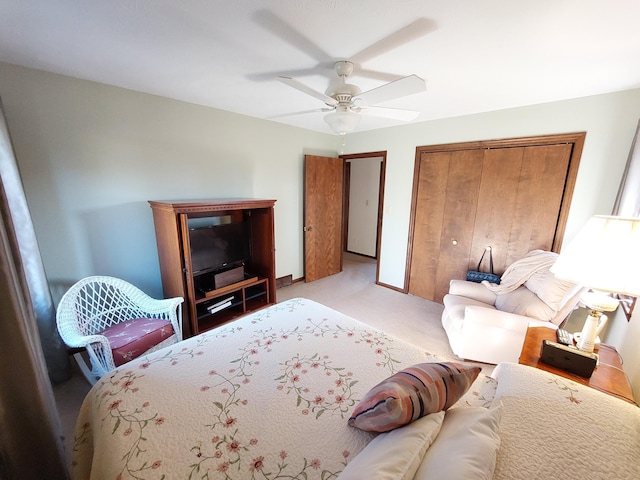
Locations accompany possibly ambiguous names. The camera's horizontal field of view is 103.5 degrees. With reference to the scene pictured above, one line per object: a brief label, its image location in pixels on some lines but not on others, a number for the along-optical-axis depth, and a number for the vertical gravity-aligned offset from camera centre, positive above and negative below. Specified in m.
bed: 0.73 -0.89
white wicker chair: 1.74 -1.04
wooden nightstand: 1.16 -0.90
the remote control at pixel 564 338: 1.40 -0.85
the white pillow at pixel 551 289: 1.82 -0.77
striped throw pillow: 0.82 -0.71
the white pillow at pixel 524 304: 1.88 -0.93
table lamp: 1.04 -0.30
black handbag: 2.69 -0.96
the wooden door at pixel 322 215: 3.66 -0.48
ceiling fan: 1.40 +0.53
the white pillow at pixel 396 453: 0.67 -0.76
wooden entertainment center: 2.19 -0.86
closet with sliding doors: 2.41 -0.19
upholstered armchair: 1.86 -0.99
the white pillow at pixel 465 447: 0.64 -0.74
